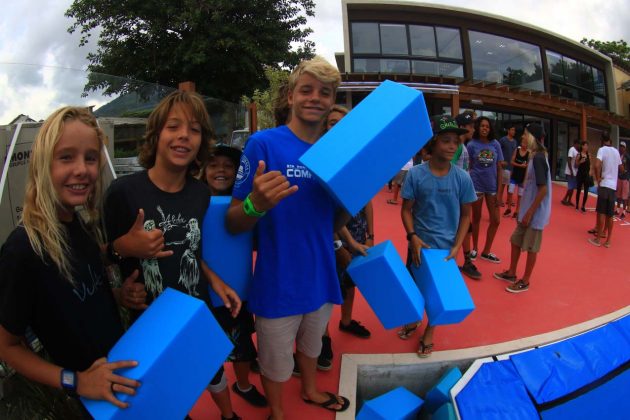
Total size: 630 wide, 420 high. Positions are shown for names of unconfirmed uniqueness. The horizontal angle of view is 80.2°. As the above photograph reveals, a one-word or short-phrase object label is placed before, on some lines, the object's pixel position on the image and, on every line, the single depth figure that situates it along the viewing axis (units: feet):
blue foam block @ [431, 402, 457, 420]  6.86
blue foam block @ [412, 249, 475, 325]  7.97
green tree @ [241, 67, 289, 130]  34.67
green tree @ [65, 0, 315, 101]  44.11
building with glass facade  43.42
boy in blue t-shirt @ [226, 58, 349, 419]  5.66
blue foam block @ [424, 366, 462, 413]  7.57
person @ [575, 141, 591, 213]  28.09
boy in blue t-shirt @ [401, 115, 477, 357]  9.06
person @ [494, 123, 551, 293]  12.46
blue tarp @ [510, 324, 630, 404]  7.61
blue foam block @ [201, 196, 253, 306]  5.80
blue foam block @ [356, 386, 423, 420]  7.09
